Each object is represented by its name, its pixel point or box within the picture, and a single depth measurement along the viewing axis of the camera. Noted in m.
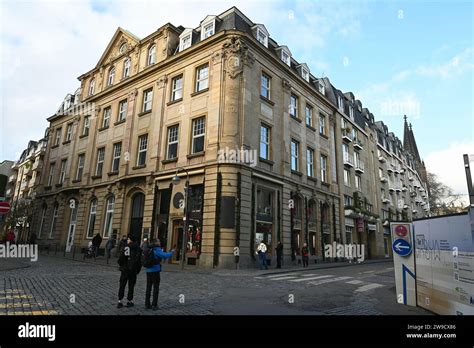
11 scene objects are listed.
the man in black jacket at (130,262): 7.49
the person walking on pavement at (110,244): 21.57
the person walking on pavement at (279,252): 19.84
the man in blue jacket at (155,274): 7.21
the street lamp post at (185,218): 17.30
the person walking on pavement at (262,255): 18.33
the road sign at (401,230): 8.35
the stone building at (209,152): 20.16
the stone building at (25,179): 39.02
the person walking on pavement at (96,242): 23.08
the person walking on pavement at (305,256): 21.34
